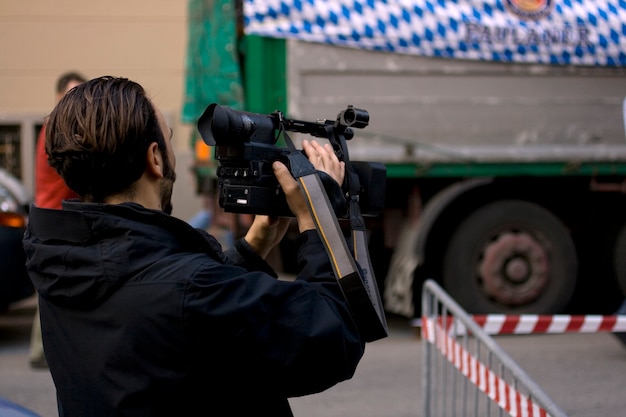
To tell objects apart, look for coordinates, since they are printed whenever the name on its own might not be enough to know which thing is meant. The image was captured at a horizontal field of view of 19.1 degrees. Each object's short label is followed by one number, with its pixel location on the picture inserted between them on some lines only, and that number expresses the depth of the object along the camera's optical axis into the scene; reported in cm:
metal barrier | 558
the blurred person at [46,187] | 1096
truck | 1282
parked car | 1265
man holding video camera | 330
